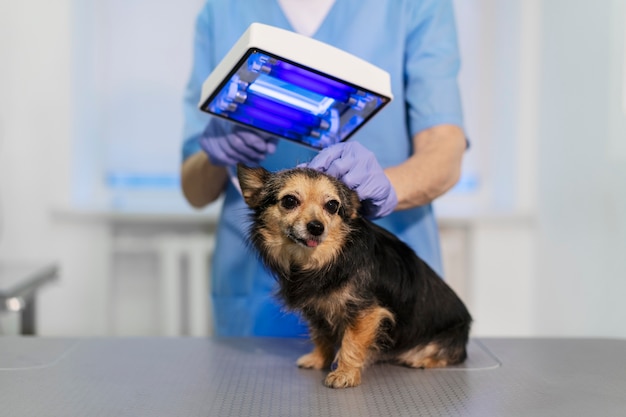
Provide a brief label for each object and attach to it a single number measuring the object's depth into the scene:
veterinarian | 1.37
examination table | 0.93
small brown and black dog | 1.06
